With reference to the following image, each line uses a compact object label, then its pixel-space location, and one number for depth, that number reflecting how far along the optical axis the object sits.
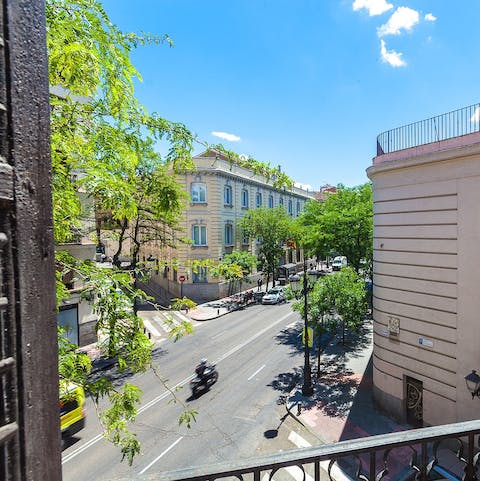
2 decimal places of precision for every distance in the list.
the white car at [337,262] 50.52
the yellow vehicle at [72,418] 11.02
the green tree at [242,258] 30.76
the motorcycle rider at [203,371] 14.77
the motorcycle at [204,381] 14.51
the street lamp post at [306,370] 14.47
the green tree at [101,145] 3.45
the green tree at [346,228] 20.72
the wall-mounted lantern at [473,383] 8.91
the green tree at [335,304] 15.95
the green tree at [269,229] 35.62
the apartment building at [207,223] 32.38
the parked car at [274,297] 32.25
